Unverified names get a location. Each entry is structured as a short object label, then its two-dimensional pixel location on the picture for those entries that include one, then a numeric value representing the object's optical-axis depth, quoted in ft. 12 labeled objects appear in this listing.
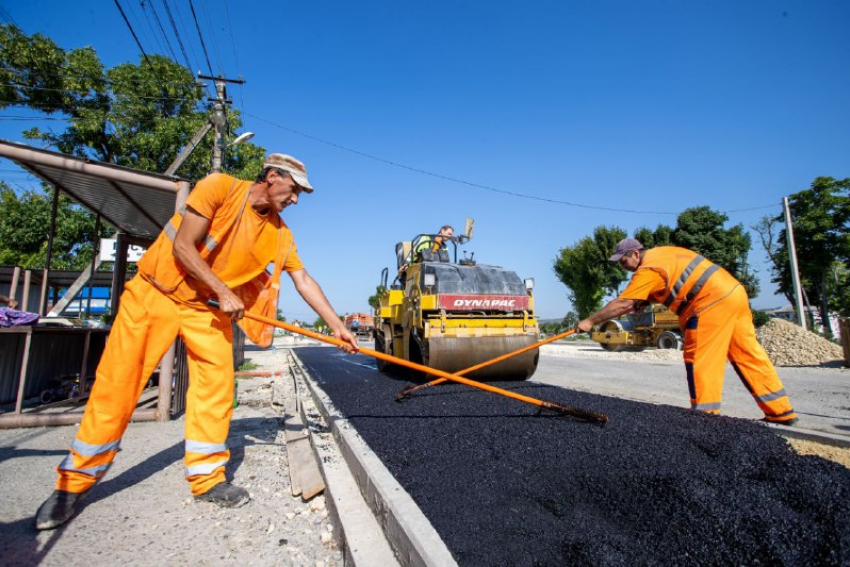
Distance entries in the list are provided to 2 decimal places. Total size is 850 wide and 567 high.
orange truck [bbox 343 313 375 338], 95.47
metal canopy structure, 12.41
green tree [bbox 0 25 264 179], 42.19
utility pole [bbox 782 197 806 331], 49.92
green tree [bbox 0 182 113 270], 49.14
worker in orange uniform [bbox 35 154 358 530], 7.01
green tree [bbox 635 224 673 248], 82.99
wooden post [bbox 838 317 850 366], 28.12
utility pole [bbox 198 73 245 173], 31.65
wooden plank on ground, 7.93
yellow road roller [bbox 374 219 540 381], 17.83
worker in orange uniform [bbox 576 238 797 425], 10.10
